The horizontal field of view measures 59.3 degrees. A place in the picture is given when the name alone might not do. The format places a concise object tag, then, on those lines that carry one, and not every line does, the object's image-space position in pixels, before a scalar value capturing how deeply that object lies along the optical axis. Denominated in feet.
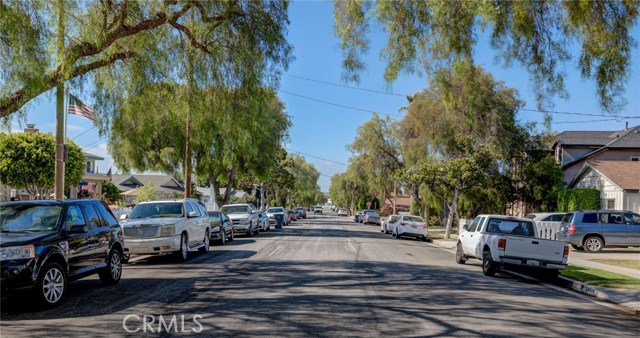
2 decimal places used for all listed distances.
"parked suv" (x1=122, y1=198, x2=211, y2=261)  50.34
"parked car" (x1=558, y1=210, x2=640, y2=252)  76.69
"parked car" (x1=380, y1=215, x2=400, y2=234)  119.89
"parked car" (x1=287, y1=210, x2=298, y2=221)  193.24
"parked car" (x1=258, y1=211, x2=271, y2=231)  110.77
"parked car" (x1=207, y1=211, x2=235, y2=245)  73.56
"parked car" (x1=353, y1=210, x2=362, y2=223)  211.29
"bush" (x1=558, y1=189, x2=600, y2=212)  109.50
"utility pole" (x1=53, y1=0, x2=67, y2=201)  39.19
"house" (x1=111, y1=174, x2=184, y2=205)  227.49
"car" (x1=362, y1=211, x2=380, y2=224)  184.85
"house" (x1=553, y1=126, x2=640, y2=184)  129.90
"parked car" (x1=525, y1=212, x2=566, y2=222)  87.93
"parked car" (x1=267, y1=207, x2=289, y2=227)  132.46
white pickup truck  45.85
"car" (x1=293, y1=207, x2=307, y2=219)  236.02
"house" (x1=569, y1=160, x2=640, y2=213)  102.12
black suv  27.14
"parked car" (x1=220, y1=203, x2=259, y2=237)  93.81
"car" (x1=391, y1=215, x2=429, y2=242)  104.53
